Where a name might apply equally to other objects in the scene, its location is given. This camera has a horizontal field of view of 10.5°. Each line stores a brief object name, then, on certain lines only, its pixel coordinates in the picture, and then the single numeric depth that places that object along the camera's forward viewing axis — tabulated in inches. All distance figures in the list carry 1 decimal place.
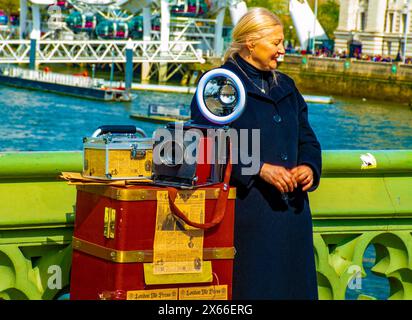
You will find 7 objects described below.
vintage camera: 227.2
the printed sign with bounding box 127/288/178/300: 222.9
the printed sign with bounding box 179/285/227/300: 228.0
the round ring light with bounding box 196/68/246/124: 233.6
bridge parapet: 247.0
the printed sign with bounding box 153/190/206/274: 224.0
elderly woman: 237.9
